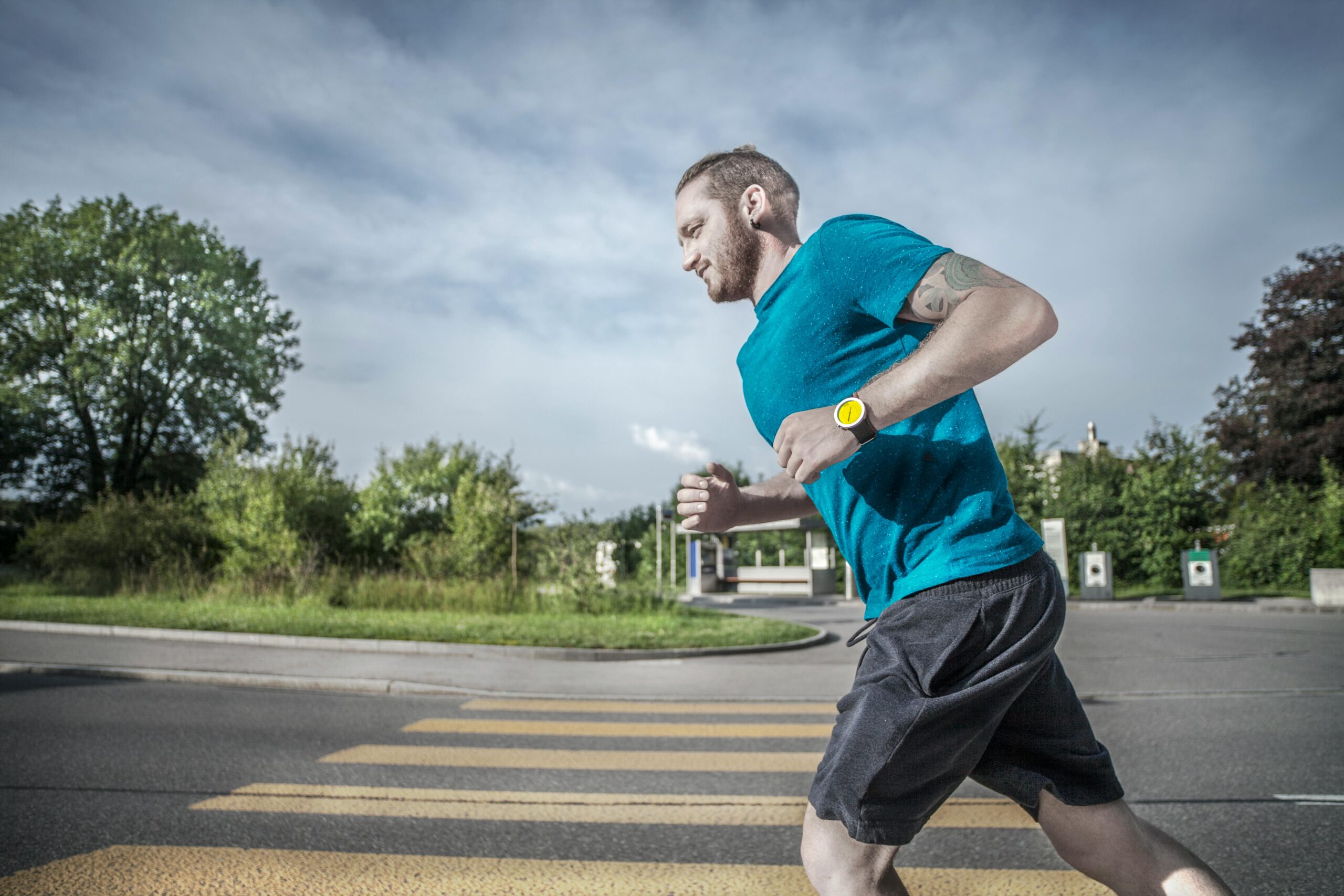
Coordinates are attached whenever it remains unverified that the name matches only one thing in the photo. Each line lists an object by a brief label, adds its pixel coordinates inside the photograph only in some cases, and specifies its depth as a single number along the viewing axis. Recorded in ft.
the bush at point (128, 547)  62.13
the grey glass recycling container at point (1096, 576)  68.64
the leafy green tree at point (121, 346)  97.81
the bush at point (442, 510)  58.65
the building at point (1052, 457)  89.51
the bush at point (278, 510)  59.36
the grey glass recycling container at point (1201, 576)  64.34
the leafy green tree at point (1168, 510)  78.02
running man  4.79
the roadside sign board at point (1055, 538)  66.18
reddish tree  83.41
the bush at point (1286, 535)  68.33
